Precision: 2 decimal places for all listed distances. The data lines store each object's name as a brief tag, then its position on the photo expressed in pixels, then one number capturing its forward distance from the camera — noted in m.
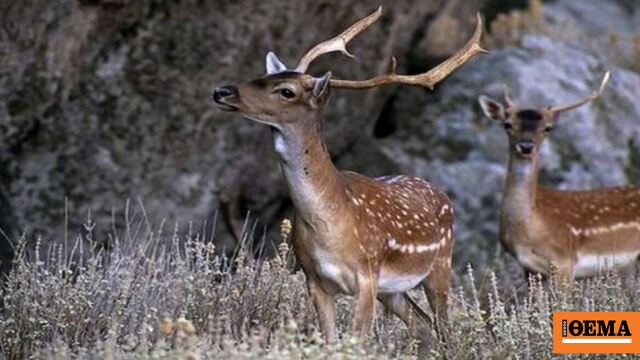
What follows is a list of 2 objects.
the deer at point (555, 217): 22.94
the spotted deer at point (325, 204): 16.86
